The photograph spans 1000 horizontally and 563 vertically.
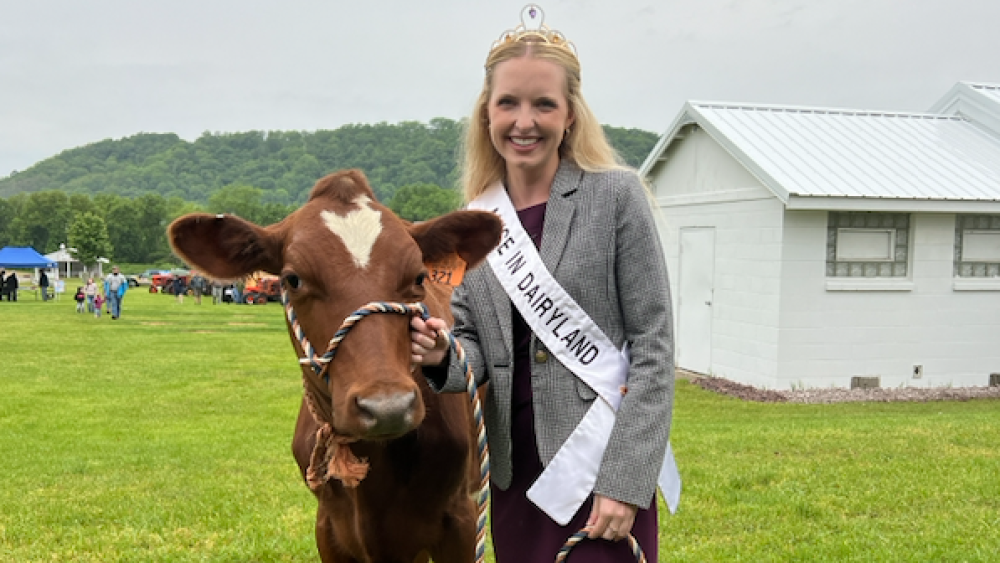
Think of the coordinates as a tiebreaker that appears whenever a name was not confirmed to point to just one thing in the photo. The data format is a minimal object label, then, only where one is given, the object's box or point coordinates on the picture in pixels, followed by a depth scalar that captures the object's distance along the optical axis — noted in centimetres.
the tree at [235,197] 8049
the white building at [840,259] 1258
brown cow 222
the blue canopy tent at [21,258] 4669
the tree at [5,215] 9575
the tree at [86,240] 6456
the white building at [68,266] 7375
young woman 235
